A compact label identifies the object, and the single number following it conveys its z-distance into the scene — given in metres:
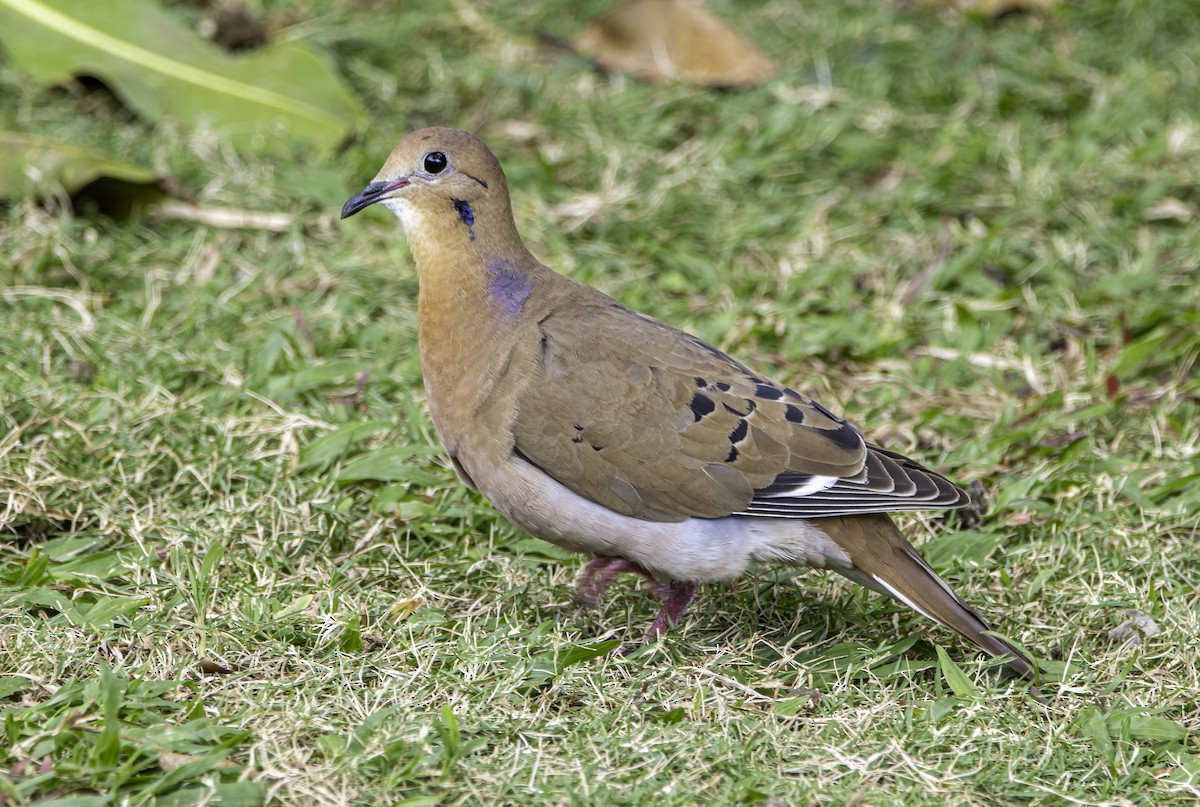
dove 7.11
